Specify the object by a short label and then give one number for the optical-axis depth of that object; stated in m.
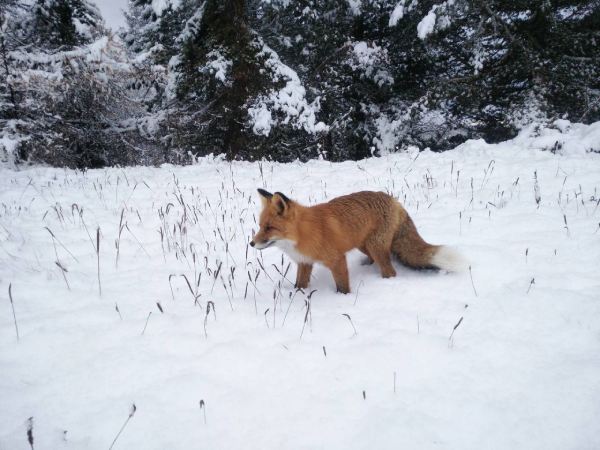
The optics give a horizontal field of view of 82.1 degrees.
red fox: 3.43
